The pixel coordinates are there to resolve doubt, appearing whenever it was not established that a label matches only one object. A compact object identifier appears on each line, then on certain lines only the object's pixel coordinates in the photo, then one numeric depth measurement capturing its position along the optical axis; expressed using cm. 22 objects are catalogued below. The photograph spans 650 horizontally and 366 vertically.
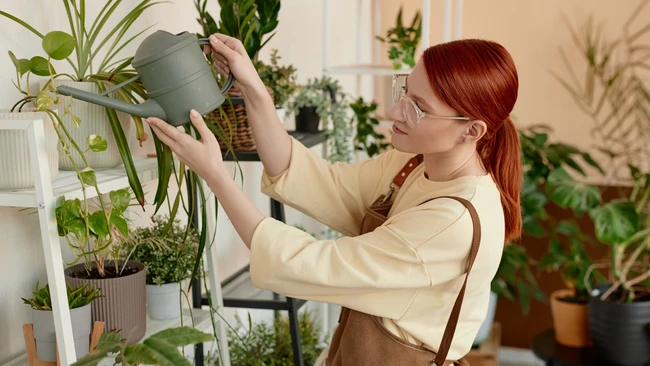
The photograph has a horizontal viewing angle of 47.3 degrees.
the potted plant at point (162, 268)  148
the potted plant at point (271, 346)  213
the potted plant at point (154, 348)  99
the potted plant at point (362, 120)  251
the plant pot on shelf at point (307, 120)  210
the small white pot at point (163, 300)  148
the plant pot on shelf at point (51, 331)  121
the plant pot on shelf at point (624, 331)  281
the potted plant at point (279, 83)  184
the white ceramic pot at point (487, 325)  325
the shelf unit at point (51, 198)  106
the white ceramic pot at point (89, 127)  125
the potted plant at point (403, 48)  246
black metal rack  183
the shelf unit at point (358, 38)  229
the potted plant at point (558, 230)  293
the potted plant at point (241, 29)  164
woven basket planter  165
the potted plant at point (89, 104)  118
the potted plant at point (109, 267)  112
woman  120
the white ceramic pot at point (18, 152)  112
